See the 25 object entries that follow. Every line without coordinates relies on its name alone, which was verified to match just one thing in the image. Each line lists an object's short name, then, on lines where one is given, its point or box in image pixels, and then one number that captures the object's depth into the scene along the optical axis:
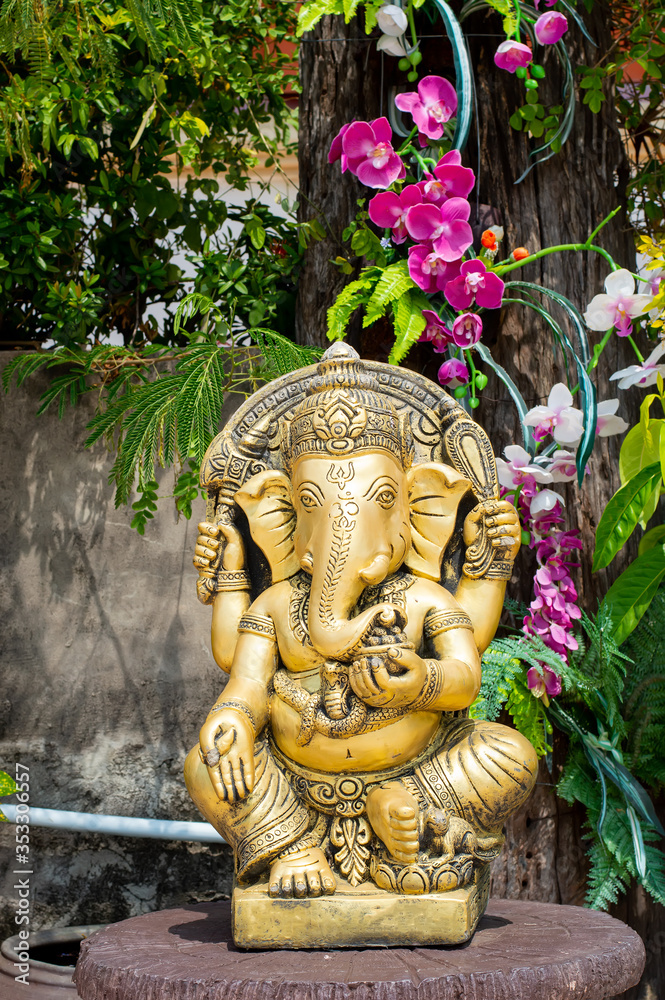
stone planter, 2.21
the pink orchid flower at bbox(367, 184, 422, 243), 2.26
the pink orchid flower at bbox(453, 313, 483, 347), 2.27
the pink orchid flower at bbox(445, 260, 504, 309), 2.25
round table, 1.36
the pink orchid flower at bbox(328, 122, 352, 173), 2.33
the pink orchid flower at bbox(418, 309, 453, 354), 2.34
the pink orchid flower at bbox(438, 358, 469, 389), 2.36
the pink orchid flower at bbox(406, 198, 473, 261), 2.23
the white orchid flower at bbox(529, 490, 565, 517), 2.30
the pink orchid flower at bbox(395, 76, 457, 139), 2.35
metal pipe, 2.54
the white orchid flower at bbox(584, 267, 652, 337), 2.28
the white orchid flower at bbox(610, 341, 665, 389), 2.29
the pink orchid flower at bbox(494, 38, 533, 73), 2.33
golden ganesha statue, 1.61
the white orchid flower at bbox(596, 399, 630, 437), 2.35
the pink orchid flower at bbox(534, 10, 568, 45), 2.37
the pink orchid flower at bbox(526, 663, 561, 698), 2.26
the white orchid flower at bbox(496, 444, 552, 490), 2.28
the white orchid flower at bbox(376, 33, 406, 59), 2.40
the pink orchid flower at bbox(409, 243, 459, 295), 2.27
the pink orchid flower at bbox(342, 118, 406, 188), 2.27
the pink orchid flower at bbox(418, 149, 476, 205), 2.21
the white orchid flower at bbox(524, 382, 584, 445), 2.26
